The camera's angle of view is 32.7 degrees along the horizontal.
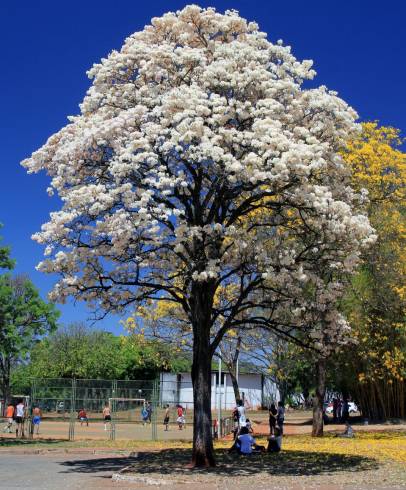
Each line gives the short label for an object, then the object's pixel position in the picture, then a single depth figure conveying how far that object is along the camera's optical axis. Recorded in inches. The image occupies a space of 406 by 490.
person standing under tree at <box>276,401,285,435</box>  936.4
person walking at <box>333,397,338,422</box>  1983.9
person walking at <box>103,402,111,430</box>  1437.0
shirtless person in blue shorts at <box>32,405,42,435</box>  1252.5
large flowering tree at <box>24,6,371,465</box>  625.9
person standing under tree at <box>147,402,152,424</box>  1427.4
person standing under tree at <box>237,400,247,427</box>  992.9
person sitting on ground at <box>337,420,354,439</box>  1160.2
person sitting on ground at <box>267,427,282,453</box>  826.2
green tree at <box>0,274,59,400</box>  1121.4
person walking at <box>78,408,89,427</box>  1396.4
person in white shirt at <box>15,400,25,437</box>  1218.0
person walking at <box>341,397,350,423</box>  1678.2
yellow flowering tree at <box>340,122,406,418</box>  1179.9
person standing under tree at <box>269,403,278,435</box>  958.1
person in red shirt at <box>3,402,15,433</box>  1366.9
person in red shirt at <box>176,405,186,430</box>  1453.0
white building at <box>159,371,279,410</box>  2564.2
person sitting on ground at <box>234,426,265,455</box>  789.2
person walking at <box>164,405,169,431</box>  1384.1
